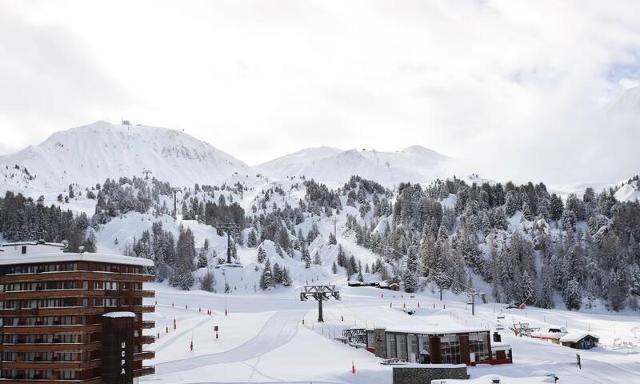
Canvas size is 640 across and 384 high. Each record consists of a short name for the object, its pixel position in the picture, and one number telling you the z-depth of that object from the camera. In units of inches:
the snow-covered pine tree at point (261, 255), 7200.3
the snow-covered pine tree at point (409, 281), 6318.9
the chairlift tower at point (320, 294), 4084.6
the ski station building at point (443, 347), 2918.3
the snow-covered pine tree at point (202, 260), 7168.3
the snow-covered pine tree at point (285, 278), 6456.7
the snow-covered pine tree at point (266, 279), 6368.1
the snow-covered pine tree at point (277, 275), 6446.9
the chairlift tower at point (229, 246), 7089.6
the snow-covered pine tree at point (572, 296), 6402.6
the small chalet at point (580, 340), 3585.1
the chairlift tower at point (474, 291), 6216.5
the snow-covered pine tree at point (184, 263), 6515.8
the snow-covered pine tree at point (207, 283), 6466.5
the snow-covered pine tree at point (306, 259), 7389.8
